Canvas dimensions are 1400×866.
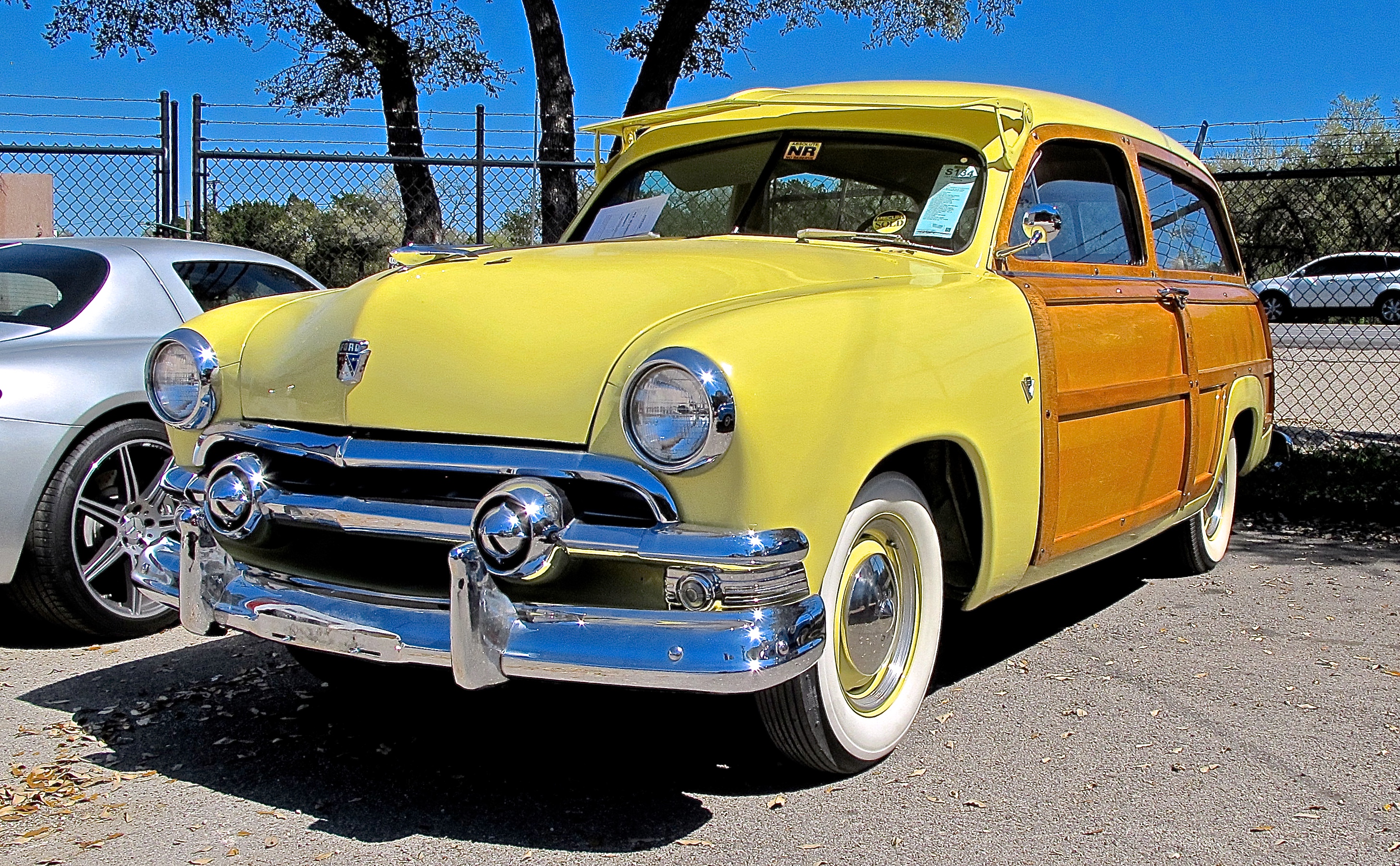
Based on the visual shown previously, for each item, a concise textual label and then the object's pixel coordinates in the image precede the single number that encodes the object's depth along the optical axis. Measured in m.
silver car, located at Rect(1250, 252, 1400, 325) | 19.70
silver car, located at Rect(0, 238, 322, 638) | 4.05
